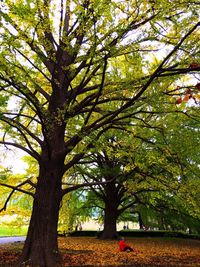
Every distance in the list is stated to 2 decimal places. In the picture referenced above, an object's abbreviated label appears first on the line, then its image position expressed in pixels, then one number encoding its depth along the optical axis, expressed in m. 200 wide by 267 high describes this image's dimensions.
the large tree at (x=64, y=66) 4.89
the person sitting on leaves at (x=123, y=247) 8.57
